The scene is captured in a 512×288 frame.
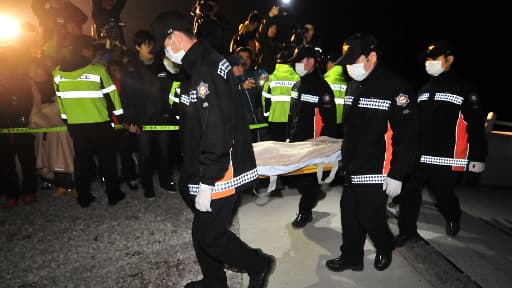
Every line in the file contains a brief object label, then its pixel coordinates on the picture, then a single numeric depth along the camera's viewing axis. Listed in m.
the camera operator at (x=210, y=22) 5.34
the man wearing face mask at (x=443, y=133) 3.44
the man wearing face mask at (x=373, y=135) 2.66
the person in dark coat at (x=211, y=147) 2.14
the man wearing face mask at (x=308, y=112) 3.82
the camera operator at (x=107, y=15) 7.00
